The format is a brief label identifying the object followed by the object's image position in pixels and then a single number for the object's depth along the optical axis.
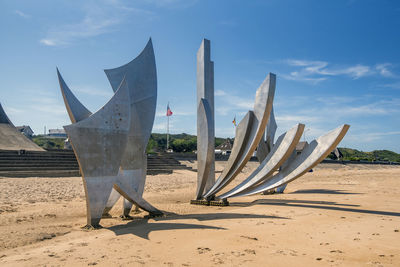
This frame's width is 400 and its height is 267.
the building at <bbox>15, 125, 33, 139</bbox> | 61.56
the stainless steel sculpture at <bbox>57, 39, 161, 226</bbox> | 10.08
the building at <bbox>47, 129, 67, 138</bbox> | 102.64
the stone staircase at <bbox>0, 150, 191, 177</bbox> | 19.61
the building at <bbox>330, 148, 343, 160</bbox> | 63.98
